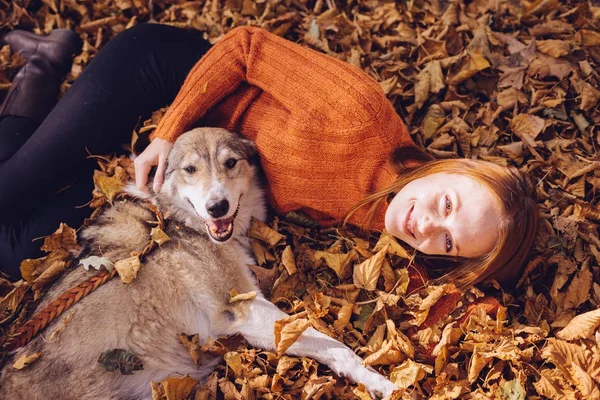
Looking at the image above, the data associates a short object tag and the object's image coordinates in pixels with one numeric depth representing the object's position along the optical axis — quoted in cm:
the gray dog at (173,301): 295
